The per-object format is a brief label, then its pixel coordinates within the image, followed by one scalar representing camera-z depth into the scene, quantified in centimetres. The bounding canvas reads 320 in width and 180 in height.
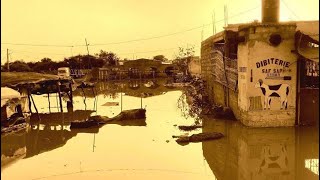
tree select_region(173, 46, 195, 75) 7547
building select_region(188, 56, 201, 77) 6435
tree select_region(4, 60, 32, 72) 8775
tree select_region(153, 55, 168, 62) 11732
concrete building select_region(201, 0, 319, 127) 1636
